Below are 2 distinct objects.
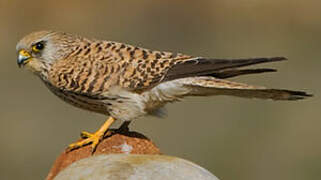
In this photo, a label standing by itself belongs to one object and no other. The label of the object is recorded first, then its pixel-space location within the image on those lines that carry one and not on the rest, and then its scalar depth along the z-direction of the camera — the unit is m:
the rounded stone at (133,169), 9.71
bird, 12.45
